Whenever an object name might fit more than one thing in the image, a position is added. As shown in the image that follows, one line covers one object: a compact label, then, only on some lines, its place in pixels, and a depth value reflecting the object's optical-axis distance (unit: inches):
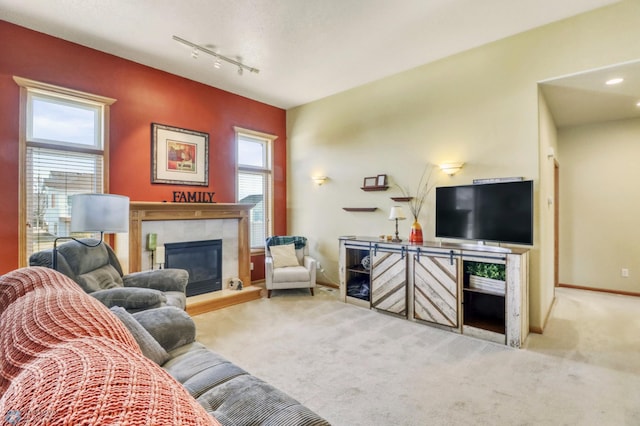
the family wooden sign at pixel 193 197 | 172.1
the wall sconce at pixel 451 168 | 148.3
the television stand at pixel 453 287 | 117.5
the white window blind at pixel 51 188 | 129.8
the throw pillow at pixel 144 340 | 59.6
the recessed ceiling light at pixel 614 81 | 122.0
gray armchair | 90.4
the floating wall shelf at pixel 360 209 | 183.2
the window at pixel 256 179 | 208.1
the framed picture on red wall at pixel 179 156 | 165.5
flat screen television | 123.2
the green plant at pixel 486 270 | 125.5
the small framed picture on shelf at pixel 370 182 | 181.8
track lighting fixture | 135.3
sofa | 17.6
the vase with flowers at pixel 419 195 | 158.9
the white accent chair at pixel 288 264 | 178.9
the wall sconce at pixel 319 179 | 208.5
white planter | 121.7
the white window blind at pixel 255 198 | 209.2
